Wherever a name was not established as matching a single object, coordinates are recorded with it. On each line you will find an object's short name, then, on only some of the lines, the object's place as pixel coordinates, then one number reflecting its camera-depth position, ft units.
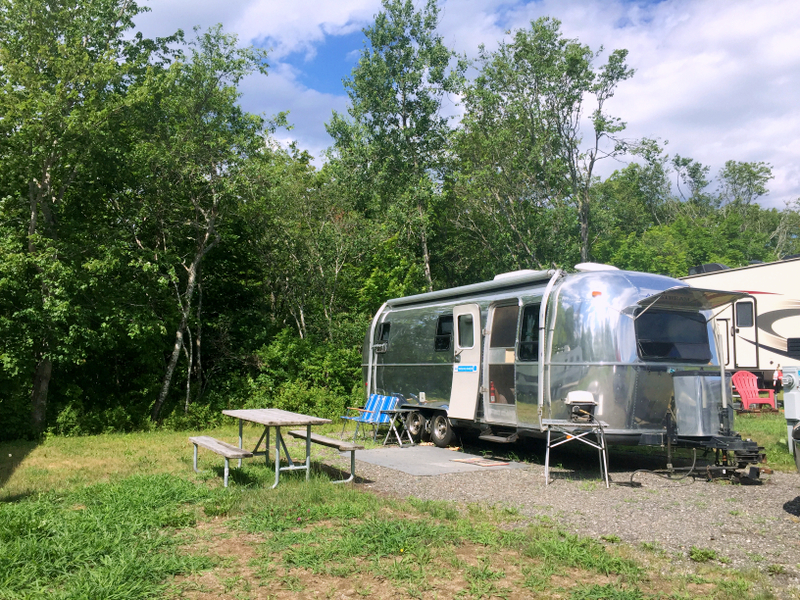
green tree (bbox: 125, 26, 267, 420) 47.16
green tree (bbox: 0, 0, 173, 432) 39.01
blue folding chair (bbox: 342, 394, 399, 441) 39.11
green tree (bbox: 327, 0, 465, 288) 72.23
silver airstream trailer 27.12
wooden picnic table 24.12
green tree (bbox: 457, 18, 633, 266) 71.82
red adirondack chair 49.90
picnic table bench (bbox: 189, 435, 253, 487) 23.65
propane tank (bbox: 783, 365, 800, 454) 22.62
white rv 50.37
